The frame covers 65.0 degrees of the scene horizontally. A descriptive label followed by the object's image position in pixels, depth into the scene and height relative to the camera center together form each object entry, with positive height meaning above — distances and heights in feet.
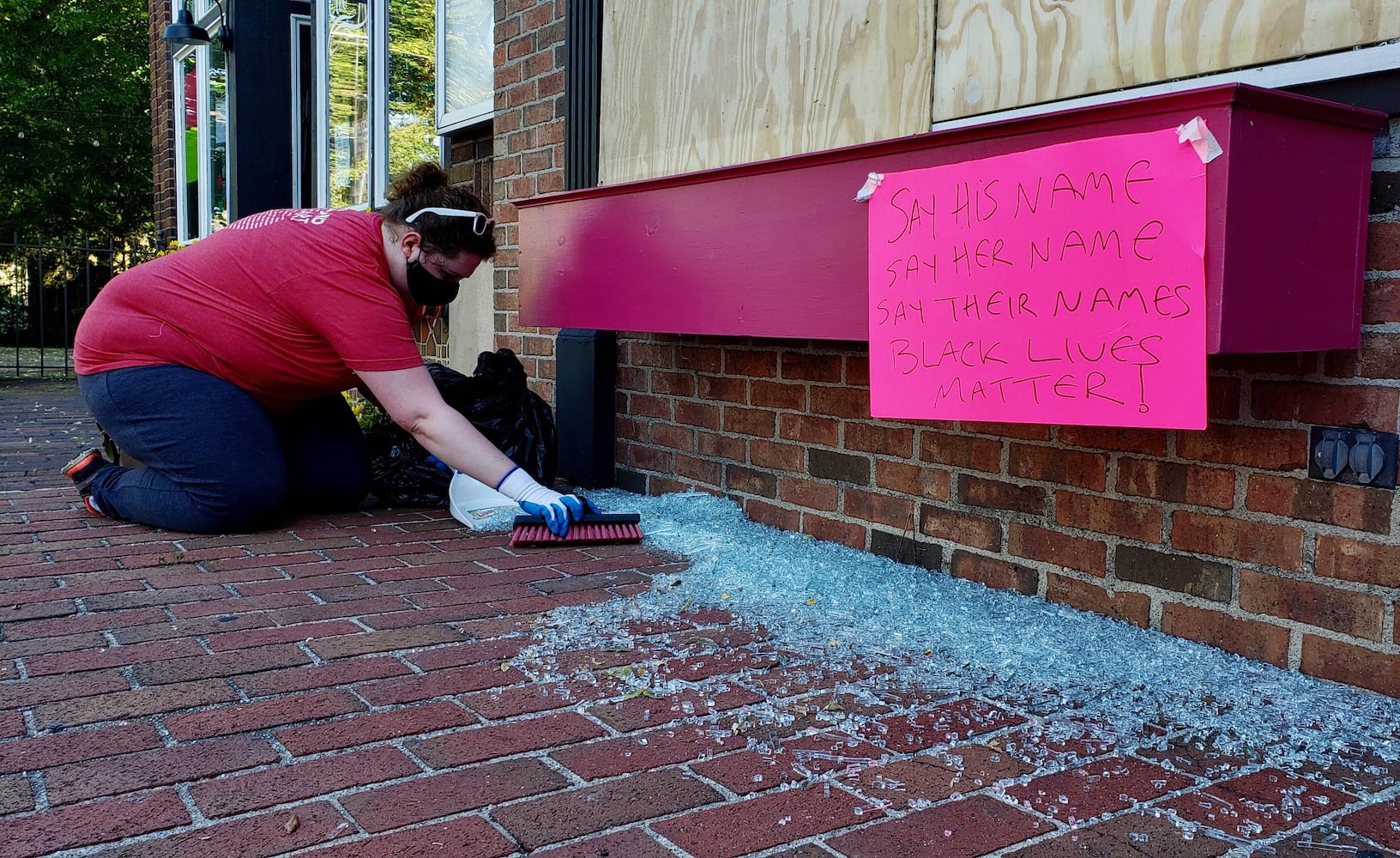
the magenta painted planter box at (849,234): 6.25 +1.02
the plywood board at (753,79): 9.82 +2.85
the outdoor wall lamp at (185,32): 29.17 +8.57
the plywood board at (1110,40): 6.91 +2.30
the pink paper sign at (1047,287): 6.42 +0.51
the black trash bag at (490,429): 14.10 -0.93
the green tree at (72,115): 65.62 +14.28
